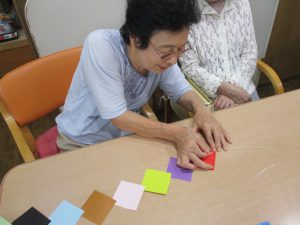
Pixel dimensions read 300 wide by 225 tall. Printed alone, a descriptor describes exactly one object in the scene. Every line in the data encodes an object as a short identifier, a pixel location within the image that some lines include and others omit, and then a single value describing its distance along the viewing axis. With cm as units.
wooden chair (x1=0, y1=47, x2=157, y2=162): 109
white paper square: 79
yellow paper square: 82
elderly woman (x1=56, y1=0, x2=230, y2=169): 82
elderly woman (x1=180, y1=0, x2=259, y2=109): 150
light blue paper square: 75
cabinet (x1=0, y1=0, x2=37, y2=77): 203
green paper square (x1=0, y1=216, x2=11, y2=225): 74
